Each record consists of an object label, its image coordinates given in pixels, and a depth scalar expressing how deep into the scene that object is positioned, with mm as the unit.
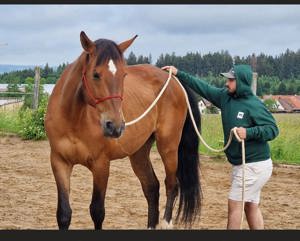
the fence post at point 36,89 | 14531
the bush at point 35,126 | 12102
